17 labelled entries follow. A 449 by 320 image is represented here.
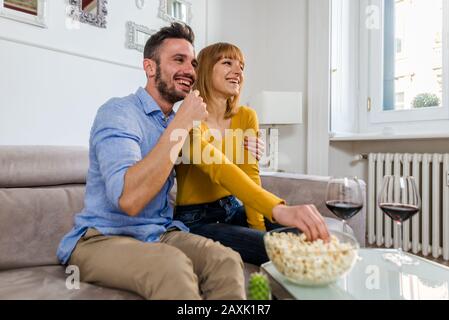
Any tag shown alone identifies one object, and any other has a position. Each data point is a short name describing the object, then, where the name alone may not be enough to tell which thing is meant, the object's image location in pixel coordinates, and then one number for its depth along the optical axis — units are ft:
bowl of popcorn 2.09
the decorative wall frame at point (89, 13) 5.73
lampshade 8.00
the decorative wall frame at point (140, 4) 6.77
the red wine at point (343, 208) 2.73
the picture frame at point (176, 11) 7.30
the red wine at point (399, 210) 2.69
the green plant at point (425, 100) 7.88
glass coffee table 2.25
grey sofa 2.95
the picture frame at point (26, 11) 4.95
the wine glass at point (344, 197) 2.73
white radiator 7.12
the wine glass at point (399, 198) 2.70
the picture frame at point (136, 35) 6.59
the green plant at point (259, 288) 1.75
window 7.77
